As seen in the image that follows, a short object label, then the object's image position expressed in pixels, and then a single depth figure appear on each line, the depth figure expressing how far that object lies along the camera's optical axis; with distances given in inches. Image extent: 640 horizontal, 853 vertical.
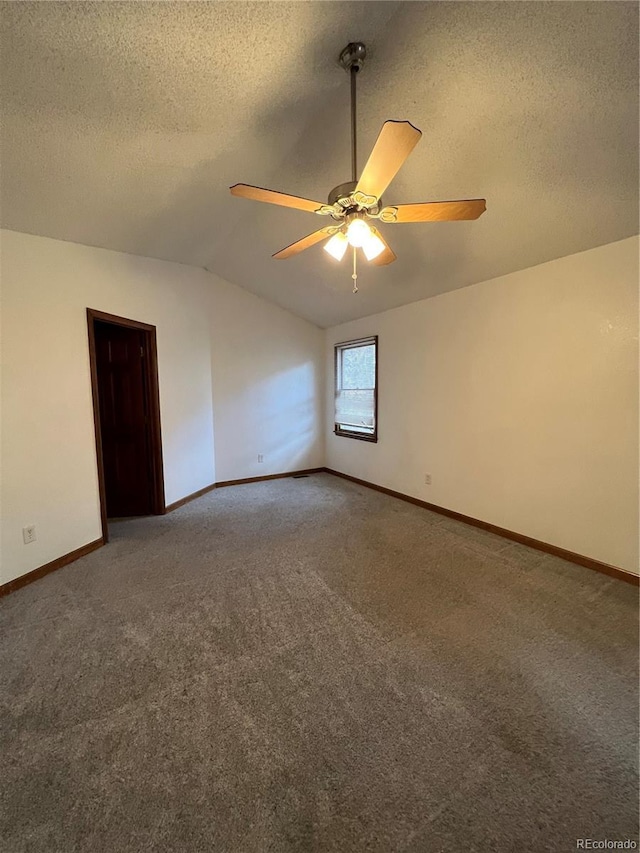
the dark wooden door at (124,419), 147.0
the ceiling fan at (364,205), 59.7
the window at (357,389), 185.2
